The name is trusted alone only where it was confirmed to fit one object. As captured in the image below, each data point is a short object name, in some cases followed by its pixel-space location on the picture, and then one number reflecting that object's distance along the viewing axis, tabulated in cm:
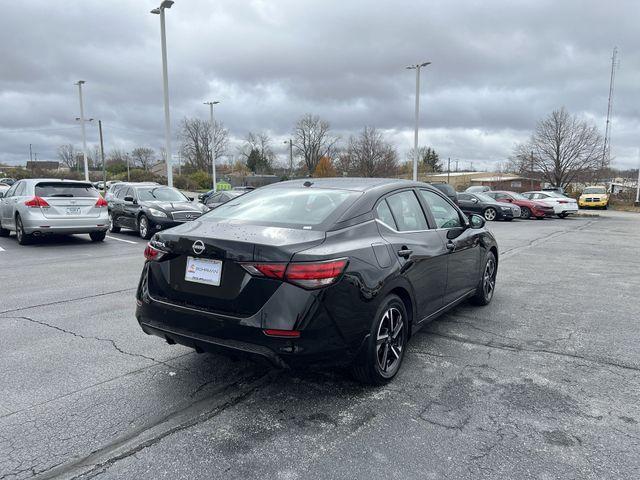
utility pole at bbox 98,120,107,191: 5310
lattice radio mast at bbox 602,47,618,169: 4106
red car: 2422
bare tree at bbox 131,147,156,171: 9819
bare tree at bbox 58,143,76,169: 9851
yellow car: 3416
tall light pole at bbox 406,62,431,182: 3055
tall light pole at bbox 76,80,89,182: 3278
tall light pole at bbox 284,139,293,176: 7625
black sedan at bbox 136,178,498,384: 296
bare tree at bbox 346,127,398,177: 5050
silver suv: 1074
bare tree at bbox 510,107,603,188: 4131
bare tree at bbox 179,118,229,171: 7906
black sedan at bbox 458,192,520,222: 2288
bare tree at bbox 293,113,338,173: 8350
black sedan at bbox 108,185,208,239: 1254
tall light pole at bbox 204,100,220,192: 3931
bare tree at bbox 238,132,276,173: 9288
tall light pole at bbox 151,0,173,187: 1985
